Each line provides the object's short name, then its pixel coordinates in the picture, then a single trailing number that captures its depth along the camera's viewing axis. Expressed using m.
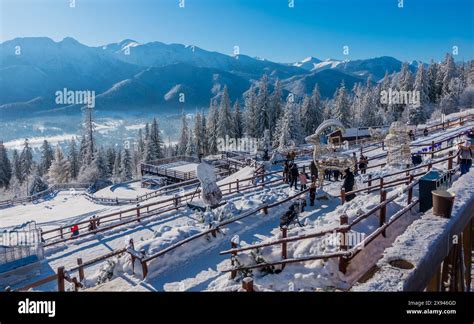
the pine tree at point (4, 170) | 72.75
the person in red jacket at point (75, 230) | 16.30
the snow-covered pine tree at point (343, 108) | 65.81
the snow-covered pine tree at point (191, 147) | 70.06
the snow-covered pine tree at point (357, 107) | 73.12
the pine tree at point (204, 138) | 70.93
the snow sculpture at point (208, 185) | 14.47
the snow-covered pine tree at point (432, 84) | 76.12
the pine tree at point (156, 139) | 67.81
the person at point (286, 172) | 19.02
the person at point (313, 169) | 17.17
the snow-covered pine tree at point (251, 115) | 65.81
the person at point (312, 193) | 13.93
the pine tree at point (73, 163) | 72.44
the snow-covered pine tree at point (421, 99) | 66.12
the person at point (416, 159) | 18.77
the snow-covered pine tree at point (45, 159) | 81.06
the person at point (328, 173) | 19.11
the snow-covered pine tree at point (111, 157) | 79.25
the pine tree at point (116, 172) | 68.54
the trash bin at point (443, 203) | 7.98
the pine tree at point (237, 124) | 68.88
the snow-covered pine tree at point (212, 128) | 67.75
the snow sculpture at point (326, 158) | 15.26
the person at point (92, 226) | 16.23
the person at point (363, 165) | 19.03
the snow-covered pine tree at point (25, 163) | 80.25
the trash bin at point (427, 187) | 9.29
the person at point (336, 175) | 18.53
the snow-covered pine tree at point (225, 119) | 66.94
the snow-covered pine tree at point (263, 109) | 65.19
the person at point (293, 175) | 17.02
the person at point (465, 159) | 12.63
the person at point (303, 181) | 15.83
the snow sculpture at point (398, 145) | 19.39
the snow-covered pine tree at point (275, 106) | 66.38
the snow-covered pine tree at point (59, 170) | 69.31
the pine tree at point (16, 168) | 81.06
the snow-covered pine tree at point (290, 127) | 56.75
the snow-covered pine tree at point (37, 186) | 49.21
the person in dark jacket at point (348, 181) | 13.27
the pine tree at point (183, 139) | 79.19
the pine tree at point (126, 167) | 66.96
